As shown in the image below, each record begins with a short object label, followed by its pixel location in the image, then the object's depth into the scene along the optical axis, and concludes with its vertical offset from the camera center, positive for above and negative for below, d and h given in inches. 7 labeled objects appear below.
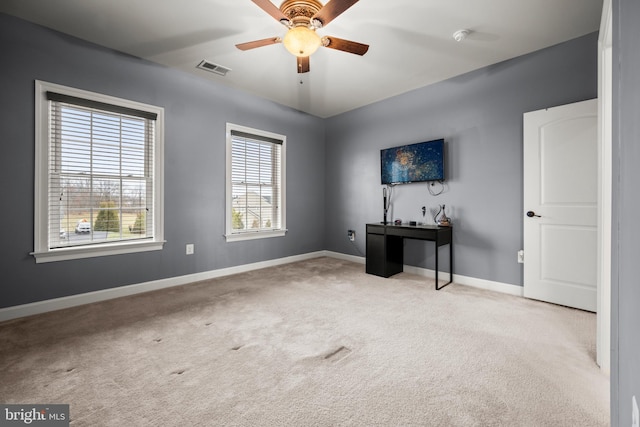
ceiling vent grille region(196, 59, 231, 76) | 135.4 +72.3
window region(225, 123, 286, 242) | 166.1 +19.2
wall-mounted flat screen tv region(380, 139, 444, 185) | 150.7 +29.4
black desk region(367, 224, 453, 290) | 141.7 -16.4
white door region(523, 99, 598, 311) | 108.3 +3.8
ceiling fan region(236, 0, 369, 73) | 80.5 +57.1
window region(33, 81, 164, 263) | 108.5 +17.0
